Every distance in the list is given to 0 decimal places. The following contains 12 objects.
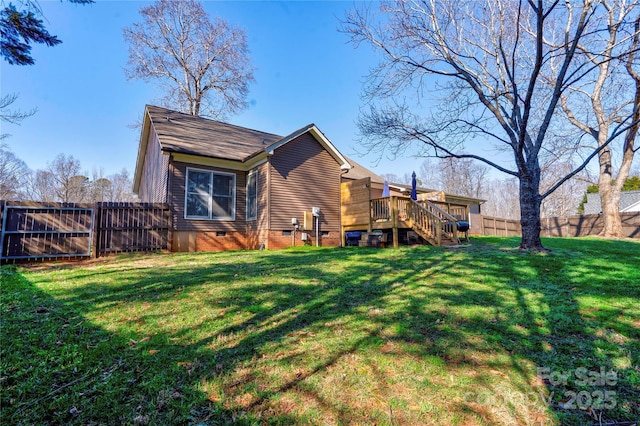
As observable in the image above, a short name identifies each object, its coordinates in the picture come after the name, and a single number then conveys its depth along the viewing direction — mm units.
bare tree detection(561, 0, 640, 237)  13227
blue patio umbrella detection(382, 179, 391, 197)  13258
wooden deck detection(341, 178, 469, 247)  10620
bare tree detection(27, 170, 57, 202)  34688
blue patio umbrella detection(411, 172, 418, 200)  11898
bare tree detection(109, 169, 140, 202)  40419
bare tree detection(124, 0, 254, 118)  20688
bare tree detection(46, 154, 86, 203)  31266
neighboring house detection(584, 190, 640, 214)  26156
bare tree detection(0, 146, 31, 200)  29172
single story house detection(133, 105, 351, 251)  10781
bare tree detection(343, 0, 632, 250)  8359
